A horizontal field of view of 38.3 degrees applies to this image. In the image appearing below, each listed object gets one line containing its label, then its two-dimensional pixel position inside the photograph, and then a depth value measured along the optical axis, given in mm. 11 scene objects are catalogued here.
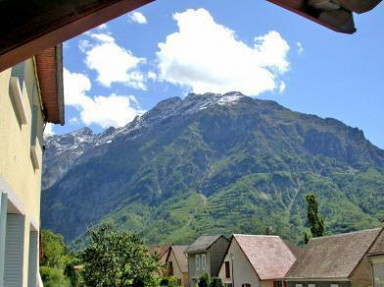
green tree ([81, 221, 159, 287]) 36625
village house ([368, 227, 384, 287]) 27781
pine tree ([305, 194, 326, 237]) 61656
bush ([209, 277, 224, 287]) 51688
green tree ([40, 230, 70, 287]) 29609
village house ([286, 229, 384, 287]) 33156
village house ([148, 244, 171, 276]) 73862
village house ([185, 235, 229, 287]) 59438
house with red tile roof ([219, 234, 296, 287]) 45969
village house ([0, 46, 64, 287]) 5500
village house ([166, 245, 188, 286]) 70781
